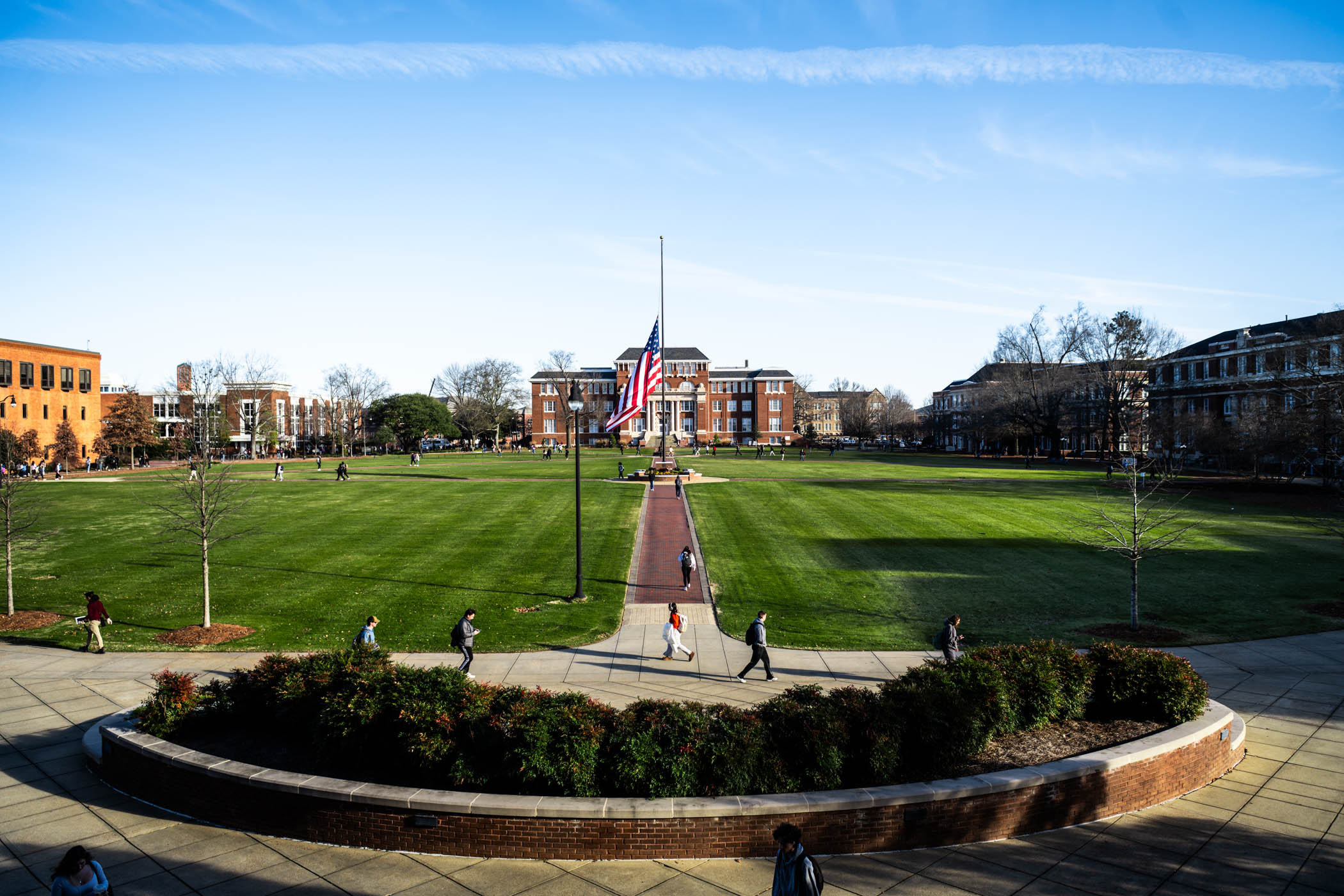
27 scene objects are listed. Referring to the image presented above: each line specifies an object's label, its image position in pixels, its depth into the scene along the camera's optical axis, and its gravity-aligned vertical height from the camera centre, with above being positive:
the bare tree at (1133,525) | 20.72 -4.03
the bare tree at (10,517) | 21.42 -2.20
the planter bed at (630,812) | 8.62 -4.33
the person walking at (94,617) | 18.06 -3.98
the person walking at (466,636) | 16.42 -4.12
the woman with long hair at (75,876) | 6.71 -3.76
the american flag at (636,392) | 41.09 +2.58
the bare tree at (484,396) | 118.50 +7.87
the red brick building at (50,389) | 72.44 +5.81
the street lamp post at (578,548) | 22.25 -3.26
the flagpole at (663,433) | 47.69 +0.55
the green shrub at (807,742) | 9.31 -3.73
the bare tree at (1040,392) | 83.19 +4.80
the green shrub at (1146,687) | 11.67 -3.91
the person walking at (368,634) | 16.41 -4.03
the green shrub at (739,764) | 9.06 -3.85
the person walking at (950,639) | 16.06 -4.25
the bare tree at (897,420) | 150.50 +3.43
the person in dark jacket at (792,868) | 6.36 -3.57
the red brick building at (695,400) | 131.75 +6.87
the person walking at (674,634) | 17.89 -4.50
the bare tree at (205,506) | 21.08 -2.54
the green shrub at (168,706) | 10.97 -3.74
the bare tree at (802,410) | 159.50 +5.99
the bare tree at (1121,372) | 76.12 +6.26
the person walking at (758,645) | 16.14 -4.33
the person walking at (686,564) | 24.81 -4.02
